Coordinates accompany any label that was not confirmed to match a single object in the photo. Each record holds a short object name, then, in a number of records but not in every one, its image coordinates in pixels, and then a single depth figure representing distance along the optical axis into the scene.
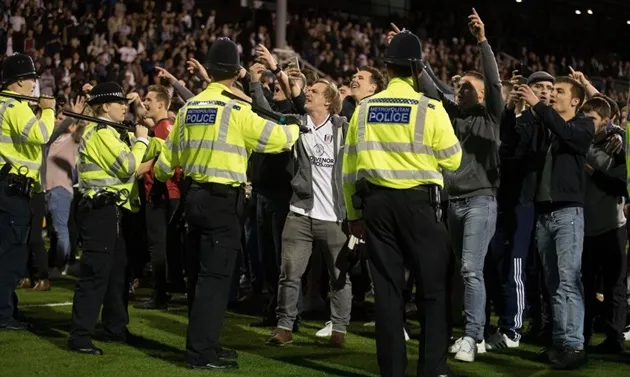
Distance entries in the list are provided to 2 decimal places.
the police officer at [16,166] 9.12
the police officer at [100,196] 8.45
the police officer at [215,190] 7.88
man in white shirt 9.10
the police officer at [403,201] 7.07
